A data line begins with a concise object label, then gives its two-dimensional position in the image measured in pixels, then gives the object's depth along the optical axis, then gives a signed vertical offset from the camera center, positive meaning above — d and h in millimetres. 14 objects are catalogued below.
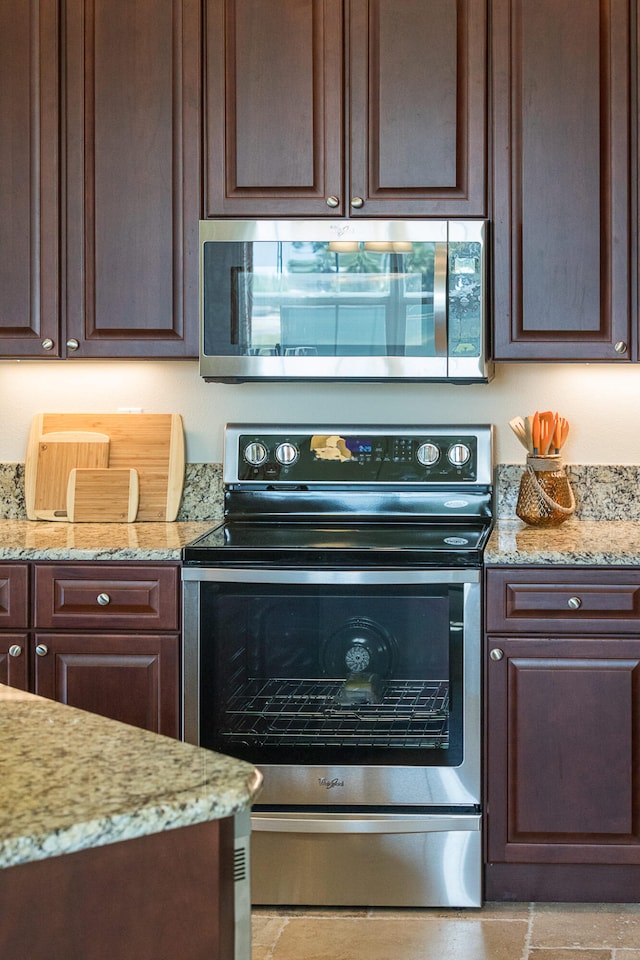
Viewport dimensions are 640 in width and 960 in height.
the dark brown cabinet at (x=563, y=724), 2604 -560
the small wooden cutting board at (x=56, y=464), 3232 +79
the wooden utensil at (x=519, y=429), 2998 +168
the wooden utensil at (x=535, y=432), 2969 +158
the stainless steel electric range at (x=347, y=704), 2615 -518
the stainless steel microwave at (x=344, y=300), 2828 +498
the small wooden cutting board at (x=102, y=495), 3174 -13
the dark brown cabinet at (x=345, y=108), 2865 +1013
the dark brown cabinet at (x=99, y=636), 2662 -357
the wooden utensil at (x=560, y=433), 2984 +158
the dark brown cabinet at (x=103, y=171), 2930 +865
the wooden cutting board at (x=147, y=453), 3217 +112
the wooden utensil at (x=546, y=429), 2965 +166
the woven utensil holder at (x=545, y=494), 2939 -10
